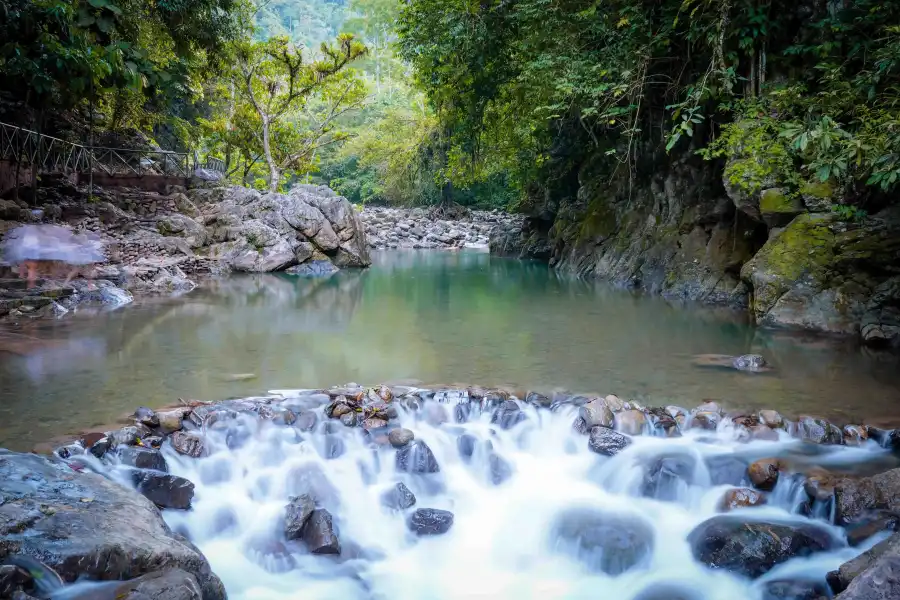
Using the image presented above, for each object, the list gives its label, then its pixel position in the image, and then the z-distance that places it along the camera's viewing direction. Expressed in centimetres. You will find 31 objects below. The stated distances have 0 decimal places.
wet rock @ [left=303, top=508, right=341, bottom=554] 414
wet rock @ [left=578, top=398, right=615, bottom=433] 548
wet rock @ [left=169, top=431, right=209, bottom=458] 484
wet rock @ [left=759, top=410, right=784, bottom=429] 534
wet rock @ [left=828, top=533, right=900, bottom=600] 316
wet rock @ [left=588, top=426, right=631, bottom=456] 515
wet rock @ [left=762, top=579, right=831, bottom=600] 355
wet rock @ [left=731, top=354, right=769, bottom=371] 722
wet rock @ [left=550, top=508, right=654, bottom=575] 419
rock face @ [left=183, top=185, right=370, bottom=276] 1855
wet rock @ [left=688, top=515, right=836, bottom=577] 386
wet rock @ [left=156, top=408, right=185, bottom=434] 512
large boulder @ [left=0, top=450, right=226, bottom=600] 271
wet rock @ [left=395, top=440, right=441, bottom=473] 499
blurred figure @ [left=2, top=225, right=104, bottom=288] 1130
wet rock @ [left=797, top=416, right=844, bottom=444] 509
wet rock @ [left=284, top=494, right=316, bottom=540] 422
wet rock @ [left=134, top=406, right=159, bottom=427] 511
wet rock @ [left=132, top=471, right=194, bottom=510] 433
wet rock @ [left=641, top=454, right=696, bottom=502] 473
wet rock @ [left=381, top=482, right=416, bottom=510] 463
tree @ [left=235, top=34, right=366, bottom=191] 2178
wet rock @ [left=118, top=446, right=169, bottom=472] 456
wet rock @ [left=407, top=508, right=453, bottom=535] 447
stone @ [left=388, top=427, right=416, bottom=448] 515
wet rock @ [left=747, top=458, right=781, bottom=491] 452
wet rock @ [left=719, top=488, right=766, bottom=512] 442
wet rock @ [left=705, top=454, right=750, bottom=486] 470
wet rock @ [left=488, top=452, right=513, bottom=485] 507
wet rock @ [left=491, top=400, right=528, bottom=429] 563
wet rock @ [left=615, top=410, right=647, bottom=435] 541
